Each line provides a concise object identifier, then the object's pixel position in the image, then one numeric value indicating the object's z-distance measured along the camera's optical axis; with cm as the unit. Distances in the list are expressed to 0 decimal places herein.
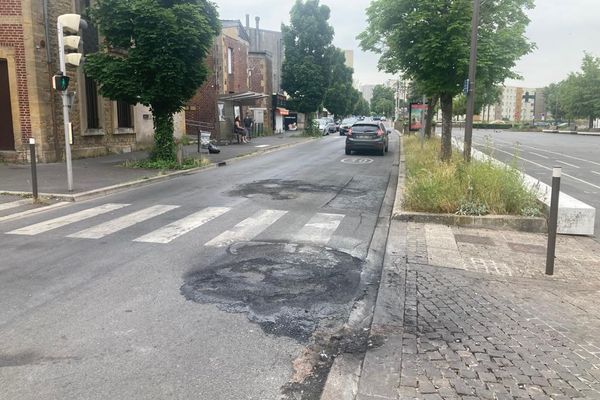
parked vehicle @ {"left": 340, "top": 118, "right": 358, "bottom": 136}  5060
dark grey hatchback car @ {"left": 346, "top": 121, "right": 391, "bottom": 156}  2373
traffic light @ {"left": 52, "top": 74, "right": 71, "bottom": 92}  1130
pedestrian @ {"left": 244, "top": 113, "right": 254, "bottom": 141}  3495
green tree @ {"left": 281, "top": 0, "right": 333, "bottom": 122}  4334
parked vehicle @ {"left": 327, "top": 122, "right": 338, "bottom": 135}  5486
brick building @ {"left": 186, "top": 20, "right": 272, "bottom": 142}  3083
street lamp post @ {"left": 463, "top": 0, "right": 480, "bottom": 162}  1132
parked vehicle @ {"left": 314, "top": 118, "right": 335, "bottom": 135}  5159
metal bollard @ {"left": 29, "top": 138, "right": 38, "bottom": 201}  1051
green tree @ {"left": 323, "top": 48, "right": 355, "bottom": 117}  7725
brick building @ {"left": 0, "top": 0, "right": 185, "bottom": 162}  1648
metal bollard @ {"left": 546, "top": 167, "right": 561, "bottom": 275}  617
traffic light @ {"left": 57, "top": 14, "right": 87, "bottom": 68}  1130
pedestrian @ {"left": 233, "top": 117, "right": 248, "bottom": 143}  3104
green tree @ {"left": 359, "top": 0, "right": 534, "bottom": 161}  1338
